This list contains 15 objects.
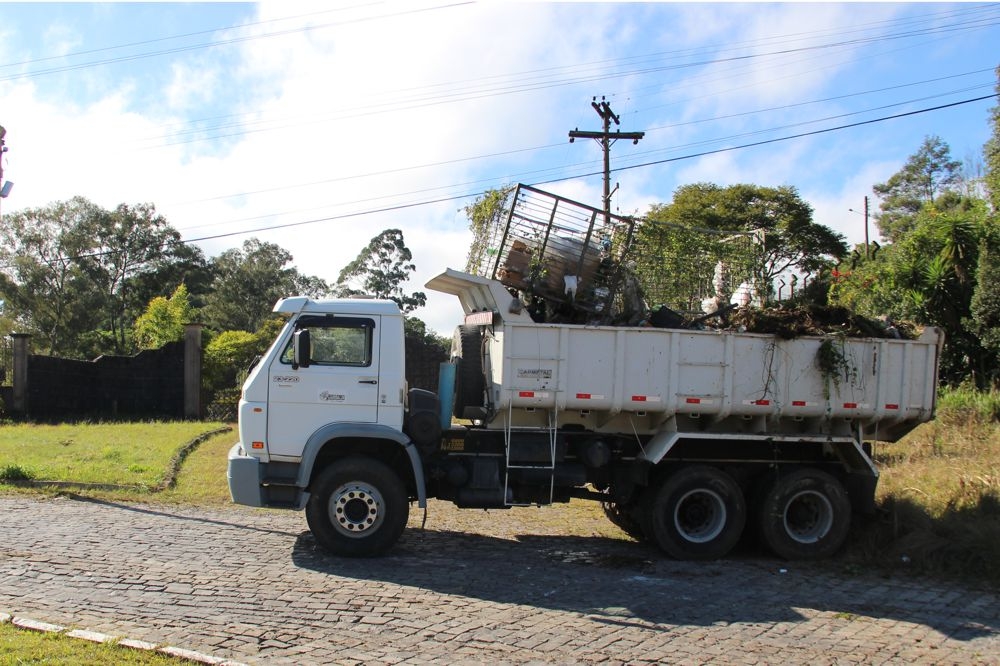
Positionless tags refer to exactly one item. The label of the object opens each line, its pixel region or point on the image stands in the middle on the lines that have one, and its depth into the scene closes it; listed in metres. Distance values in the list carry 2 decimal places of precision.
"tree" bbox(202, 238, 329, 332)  48.47
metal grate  8.74
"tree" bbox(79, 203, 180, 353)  44.78
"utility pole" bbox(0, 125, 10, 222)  13.63
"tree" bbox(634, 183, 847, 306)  36.19
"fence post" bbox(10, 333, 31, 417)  21.95
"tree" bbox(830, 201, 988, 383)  14.93
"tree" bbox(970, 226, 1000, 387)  13.75
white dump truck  8.06
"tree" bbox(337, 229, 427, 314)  34.06
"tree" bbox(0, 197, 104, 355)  43.41
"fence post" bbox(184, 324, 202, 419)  23.45
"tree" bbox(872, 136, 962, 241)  44.34
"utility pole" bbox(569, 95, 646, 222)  24.75
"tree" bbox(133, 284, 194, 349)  34.97
